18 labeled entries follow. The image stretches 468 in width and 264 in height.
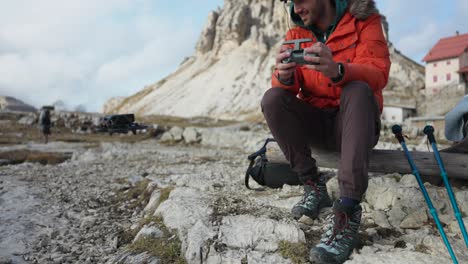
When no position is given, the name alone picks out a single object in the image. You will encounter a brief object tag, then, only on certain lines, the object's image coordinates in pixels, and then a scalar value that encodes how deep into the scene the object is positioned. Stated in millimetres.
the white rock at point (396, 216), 3166
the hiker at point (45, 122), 19000
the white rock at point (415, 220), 3039
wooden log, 3607
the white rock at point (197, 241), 2843
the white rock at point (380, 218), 3120
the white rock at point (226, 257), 2709
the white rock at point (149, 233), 3367
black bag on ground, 4586
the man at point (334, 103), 2541
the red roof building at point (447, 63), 39375
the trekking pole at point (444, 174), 2525
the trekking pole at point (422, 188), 2320
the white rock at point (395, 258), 2405
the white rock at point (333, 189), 4011
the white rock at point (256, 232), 2885
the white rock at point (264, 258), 2621
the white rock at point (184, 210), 3430
